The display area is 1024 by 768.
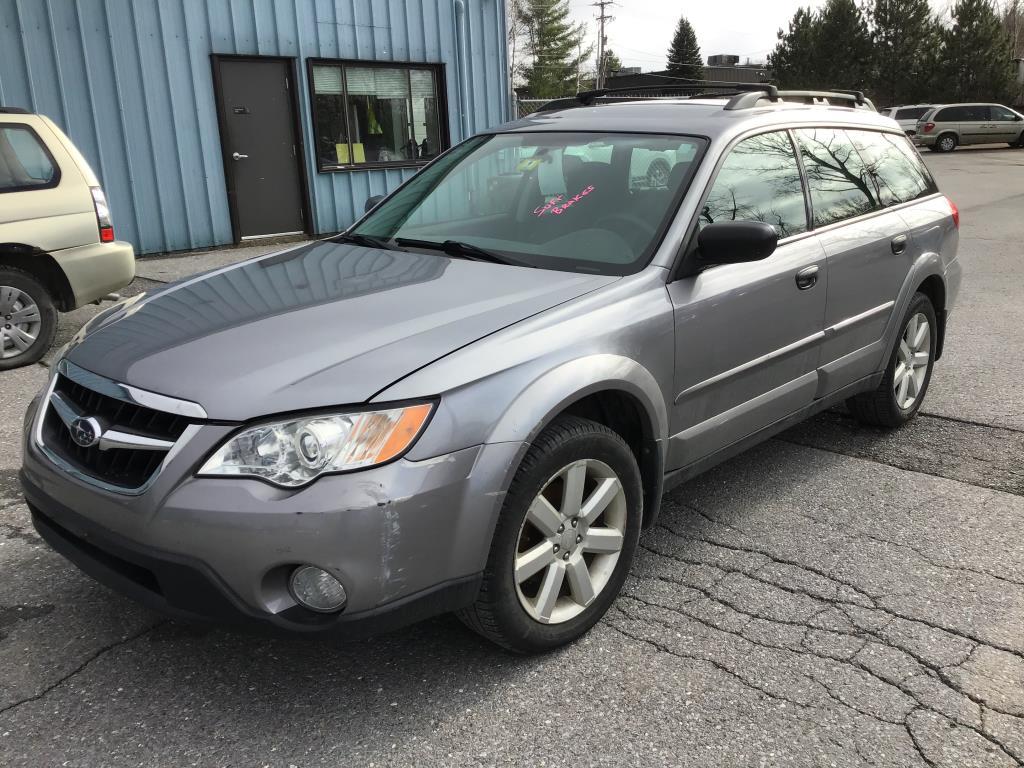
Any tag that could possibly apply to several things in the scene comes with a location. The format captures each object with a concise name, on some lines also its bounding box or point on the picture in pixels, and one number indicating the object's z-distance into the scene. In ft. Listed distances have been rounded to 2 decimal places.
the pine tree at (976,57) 138.82
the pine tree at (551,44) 247.50
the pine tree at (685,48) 272.72
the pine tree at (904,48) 147.84
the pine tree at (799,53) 155.53
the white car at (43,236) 19.97
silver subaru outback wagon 7.37
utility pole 238.07
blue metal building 31.91
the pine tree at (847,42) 151.94
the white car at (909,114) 107.41
